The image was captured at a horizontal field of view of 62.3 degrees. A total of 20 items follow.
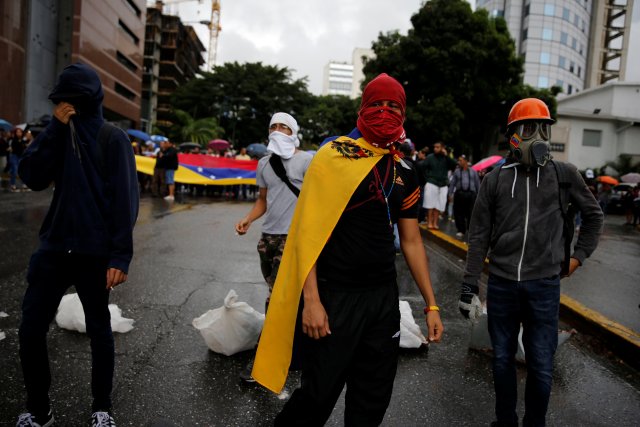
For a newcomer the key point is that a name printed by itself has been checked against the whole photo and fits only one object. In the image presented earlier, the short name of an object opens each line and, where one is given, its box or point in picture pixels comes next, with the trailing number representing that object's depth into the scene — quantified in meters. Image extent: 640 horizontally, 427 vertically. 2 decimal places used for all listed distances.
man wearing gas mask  2.77
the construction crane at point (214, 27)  126.80
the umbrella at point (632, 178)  24.59
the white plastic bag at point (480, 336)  4.27
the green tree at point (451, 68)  29.92
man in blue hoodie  2.57
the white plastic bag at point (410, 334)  4.14
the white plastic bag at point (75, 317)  4.04
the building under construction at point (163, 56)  73.50
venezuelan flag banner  19.38
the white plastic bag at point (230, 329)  3.80
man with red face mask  2.10
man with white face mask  3.75
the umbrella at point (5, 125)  21.83
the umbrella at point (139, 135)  28.88
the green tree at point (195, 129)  47.78
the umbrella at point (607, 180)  19.32
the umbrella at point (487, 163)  12.52
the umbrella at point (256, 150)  23.60
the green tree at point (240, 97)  55.47
